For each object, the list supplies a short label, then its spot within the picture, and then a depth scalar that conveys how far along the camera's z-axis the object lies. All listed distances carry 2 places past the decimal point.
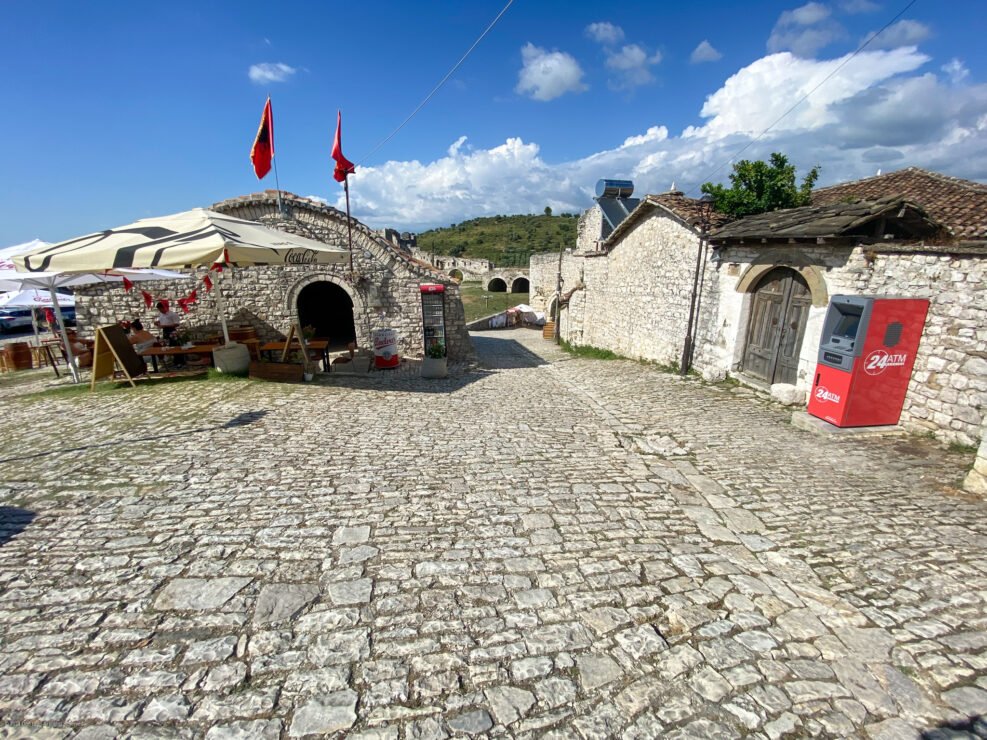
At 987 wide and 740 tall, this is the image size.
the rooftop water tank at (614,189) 28.38
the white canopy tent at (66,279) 7.72
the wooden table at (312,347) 9.51
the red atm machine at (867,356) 5.45
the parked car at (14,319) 23.25
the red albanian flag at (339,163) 8.87
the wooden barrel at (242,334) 10.58
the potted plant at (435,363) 10.23
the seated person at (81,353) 9.29
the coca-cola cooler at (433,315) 11.29
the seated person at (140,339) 9.39
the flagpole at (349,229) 10.23
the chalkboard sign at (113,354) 7.68
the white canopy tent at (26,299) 13.17
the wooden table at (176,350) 8.85
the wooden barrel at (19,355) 12.19
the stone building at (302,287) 11.12
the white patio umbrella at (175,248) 5.65
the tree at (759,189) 9.79
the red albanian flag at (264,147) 8.02
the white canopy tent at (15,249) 8.55
